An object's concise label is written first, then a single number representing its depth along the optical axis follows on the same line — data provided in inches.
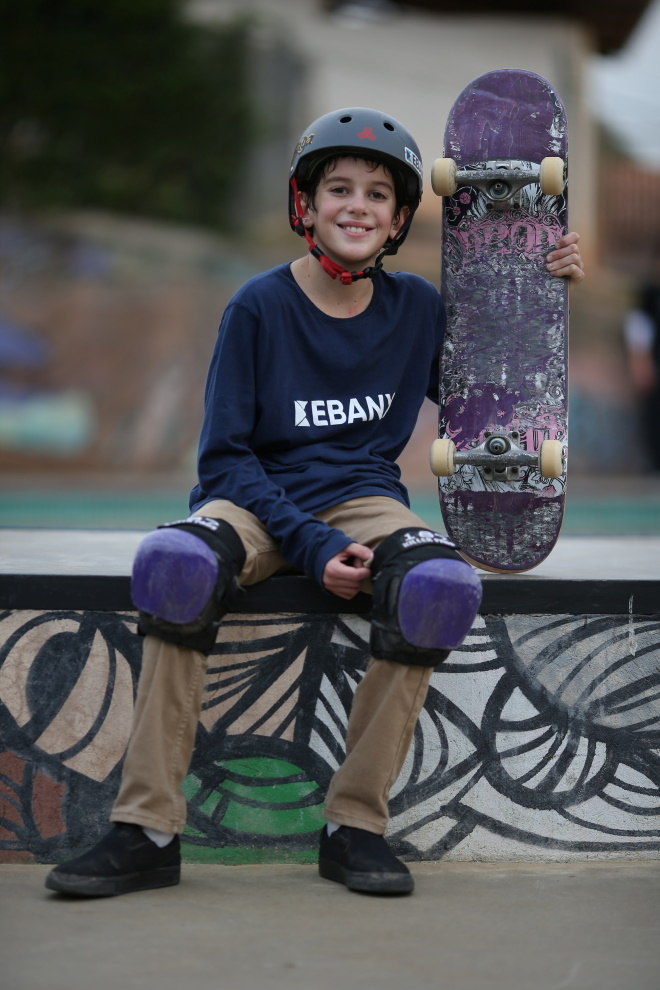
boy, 171.5
